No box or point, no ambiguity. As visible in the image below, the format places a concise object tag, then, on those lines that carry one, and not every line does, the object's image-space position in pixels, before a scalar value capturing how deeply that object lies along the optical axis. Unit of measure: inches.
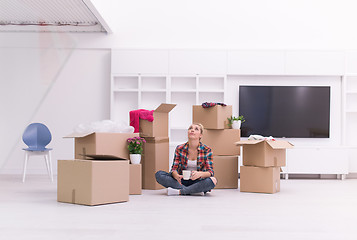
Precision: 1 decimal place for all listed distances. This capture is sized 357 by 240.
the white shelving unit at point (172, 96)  248.8
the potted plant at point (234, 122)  193.8
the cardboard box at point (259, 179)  173.2
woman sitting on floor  161.8
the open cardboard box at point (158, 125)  185.0
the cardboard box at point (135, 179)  164.7
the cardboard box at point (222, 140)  192.4
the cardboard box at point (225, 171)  187.7
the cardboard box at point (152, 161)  182.9
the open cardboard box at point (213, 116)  191.8
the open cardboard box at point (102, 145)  153.9
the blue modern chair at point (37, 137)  216.7
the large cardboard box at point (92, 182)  133.8
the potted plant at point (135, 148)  166.6
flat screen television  246.1
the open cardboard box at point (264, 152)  173.9
